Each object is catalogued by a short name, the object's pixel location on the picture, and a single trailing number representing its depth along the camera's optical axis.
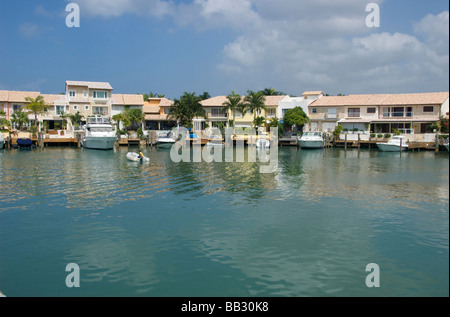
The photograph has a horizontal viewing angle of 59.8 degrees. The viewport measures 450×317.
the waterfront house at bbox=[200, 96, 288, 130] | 84.25
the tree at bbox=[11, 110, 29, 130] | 74.12
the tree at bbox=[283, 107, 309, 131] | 77.12
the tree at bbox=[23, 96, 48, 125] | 73.26
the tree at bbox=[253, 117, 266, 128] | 81.12
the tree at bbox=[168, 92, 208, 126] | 82.56
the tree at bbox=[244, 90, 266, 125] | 81.06
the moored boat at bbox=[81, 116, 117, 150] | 61.41
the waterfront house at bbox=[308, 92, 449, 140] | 68.50
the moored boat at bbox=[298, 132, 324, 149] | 66.94
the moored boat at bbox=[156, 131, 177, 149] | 66.26
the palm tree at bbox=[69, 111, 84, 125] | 78.49
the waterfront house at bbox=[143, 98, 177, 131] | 88.12
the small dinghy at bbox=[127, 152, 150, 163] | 44.16
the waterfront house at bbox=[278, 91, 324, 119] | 81.56
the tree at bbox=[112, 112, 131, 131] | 80.75
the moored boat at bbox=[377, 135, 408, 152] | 60.31
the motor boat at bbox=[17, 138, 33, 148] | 63.06
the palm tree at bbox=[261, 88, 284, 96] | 103.31
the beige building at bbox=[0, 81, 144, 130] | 79.31
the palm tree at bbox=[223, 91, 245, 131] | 82.12
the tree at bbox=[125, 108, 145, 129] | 81.69
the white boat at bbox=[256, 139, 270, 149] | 66.94
